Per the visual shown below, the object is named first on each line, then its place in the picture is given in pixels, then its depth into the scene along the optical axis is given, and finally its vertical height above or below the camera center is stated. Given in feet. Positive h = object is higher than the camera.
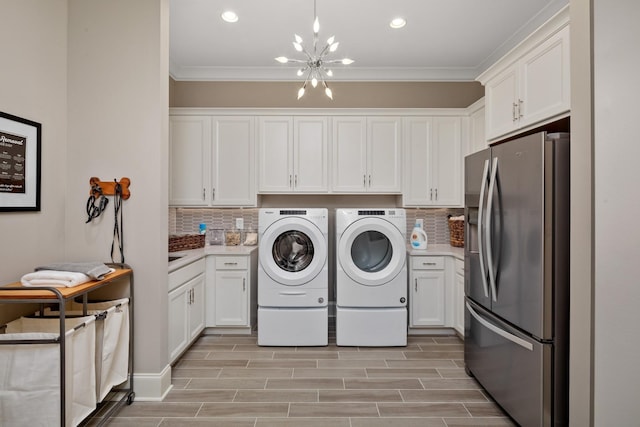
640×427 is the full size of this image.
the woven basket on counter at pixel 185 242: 11.33 -0.87
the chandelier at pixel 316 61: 7.75 +3.66
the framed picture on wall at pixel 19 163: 5.85 +0.87
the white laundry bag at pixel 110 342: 6.37 -2.31
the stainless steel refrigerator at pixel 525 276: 5.64 -1.01
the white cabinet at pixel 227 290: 11.25 -2.31
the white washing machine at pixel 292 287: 10.60 -2.09
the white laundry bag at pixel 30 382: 5.08 -2.34
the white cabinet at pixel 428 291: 11.28 -2.32
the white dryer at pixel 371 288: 10.57 -2.09
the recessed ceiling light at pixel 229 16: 9.37 +5.22
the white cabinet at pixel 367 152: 12.16 +2.14
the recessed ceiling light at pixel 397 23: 9.69 +5.22
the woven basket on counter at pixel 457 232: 12.23 -0.53
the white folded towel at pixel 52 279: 5.65 -1.01
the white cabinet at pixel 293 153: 12.17 +2.10
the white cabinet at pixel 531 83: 6.27 +2.67
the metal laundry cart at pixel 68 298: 5.08 -1.56
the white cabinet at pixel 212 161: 12.15 +1.82
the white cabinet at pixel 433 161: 12.16 +1.85
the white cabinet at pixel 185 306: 8.58 -2.40
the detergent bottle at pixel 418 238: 11.84 -0.71
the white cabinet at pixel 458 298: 10.73 -2.46
